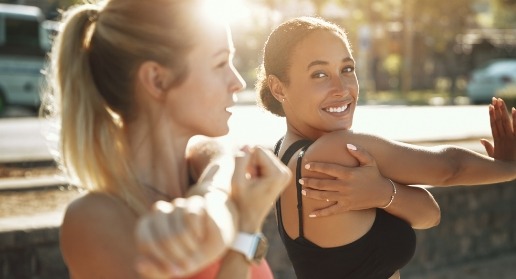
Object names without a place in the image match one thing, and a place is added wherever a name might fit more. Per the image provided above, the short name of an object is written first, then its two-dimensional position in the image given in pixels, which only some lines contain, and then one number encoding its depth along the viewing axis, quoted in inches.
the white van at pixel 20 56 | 922.1
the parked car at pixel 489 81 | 1146.0
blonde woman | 69.6
